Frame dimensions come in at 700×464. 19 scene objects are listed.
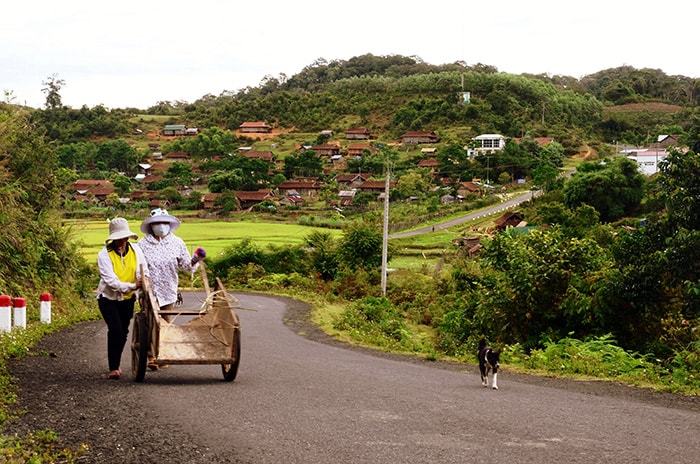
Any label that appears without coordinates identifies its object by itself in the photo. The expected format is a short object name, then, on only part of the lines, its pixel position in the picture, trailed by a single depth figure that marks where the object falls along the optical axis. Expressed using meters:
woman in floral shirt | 9.42
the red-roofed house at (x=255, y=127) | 126.41
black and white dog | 9.71
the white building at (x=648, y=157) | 80.94
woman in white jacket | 8.73
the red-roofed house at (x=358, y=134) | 115.81
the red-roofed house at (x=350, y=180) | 88.81
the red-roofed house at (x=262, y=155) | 102.25
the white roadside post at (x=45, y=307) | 15.87
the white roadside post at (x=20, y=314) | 13.63
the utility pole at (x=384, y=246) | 31.69
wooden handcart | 8.45
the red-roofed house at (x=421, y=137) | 108.38
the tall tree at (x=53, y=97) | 126.74
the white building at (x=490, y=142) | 99.31
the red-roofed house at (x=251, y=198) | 79.12
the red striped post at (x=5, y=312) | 12.48
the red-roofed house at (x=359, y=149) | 105.00
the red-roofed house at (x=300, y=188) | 85.96
